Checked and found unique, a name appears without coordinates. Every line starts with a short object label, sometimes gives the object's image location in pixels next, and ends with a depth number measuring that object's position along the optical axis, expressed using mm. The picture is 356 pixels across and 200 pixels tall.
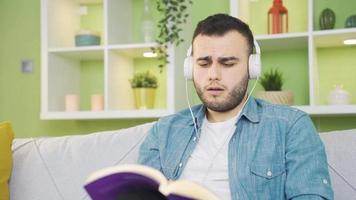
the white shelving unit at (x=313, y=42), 2000
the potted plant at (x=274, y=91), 2117
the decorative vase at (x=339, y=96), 2051
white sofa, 1548
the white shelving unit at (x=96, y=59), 2340
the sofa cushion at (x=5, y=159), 1499
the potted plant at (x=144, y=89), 2377
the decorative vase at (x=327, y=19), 2146
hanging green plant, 2227
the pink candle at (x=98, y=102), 2447
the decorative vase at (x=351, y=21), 2072
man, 1179
